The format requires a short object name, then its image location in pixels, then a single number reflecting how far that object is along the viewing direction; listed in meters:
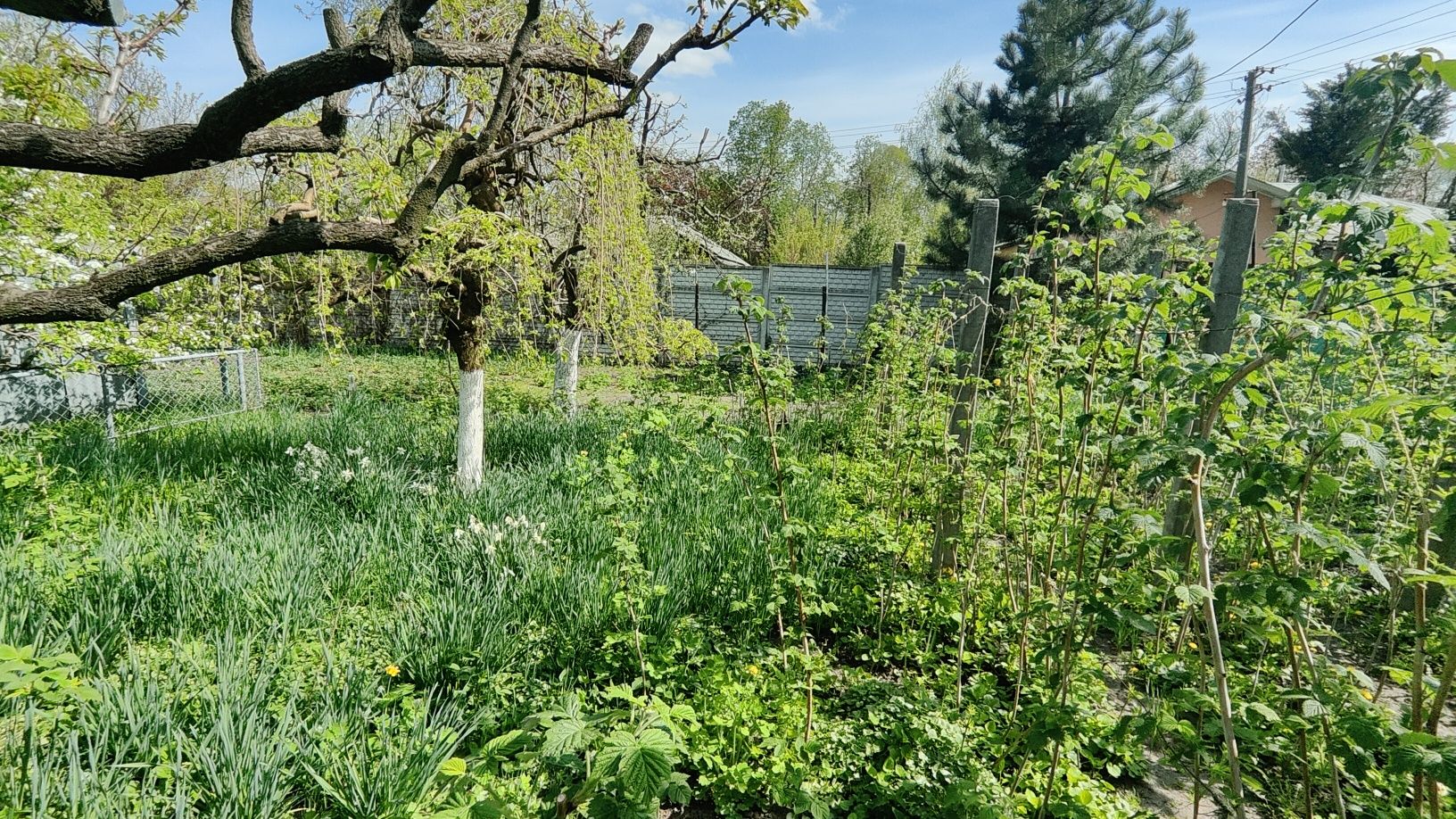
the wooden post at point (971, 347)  3.11
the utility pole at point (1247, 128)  12.12
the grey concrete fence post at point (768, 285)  12.12
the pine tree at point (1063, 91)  9.33
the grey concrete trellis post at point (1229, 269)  2.63
